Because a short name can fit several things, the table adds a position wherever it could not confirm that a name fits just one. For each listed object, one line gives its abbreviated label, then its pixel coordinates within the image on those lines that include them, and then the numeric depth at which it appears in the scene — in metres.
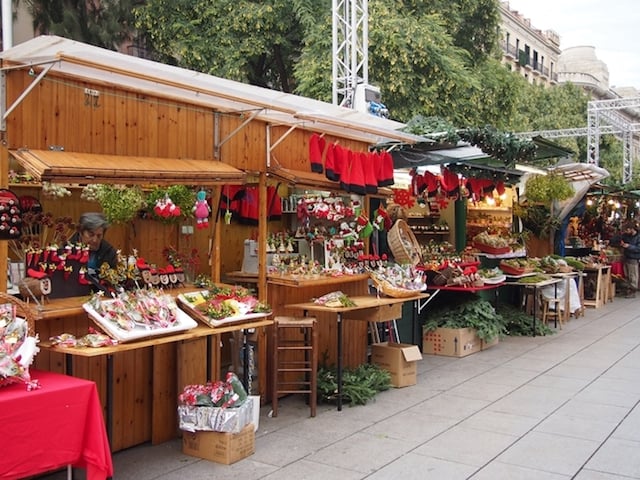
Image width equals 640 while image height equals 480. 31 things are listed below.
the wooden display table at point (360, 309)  6.61
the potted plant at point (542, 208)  12.96
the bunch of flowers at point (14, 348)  3.80
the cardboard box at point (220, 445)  5.04
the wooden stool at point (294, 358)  6.33
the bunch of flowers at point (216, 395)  5.14
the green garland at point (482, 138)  8.28
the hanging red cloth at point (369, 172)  7.41
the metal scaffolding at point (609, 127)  24.07
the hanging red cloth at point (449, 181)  9.56
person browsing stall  17.48
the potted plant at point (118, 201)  5.52
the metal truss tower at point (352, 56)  11.59
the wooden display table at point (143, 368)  4.84
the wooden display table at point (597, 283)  14.97
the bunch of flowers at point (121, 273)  5.29
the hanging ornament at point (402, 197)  9.41
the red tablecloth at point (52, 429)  3.72
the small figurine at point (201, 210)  5.86
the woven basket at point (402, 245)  9.20
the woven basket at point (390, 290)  7.48
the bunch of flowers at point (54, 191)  5.68
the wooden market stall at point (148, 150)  4.54
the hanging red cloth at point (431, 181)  9.62
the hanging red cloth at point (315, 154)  6.95
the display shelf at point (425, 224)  12.48
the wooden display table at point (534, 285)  10.97
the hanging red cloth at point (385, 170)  7.58
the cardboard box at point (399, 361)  7.52
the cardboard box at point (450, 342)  9.27
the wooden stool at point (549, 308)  11.62
